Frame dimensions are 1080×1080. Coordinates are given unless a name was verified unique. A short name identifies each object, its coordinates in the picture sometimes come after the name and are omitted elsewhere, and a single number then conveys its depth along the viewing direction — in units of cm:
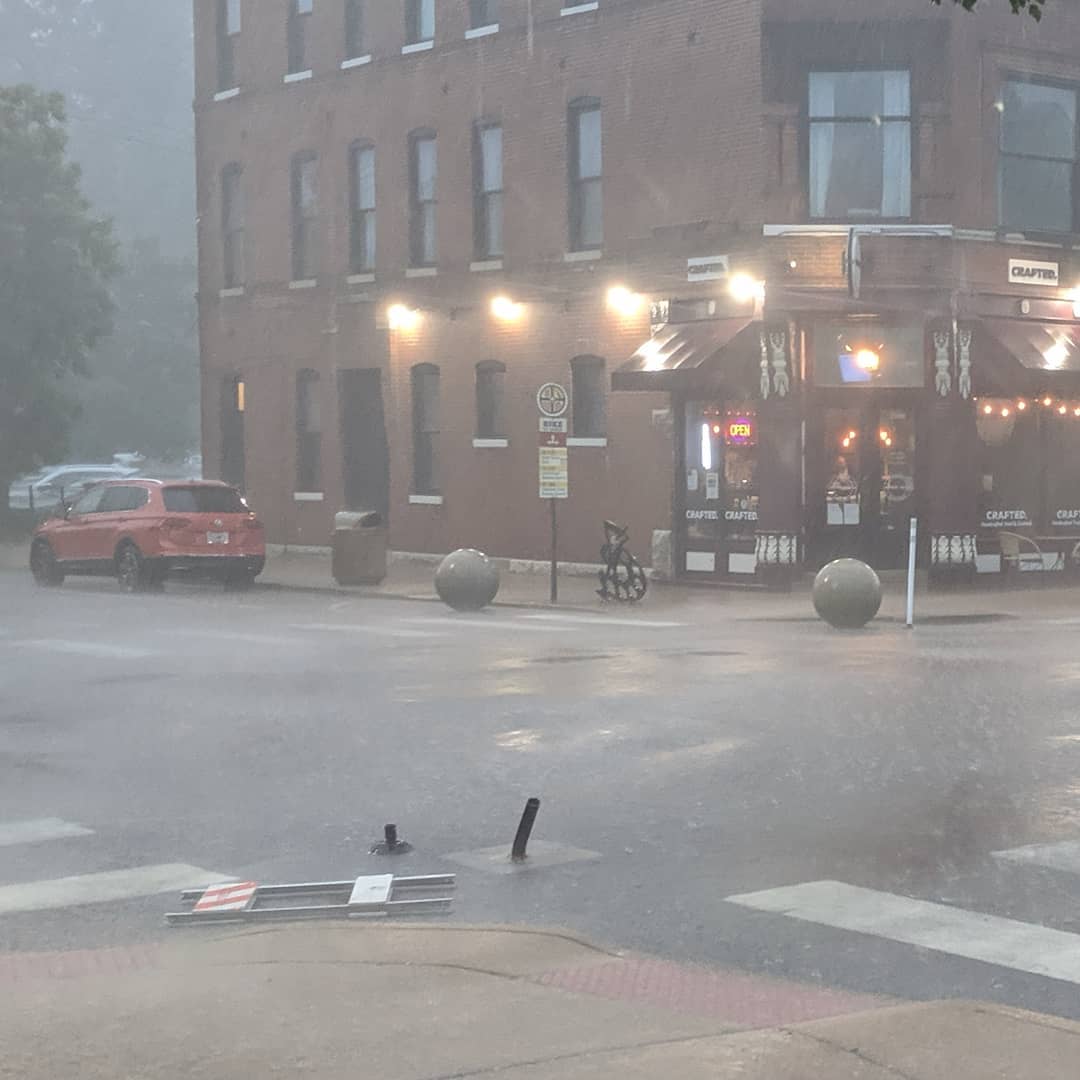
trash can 2856
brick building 2631
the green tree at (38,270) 4666
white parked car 5228
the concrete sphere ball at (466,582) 2392
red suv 2769
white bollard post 2093
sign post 2494
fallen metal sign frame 757
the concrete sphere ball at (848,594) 2030
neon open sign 2705
